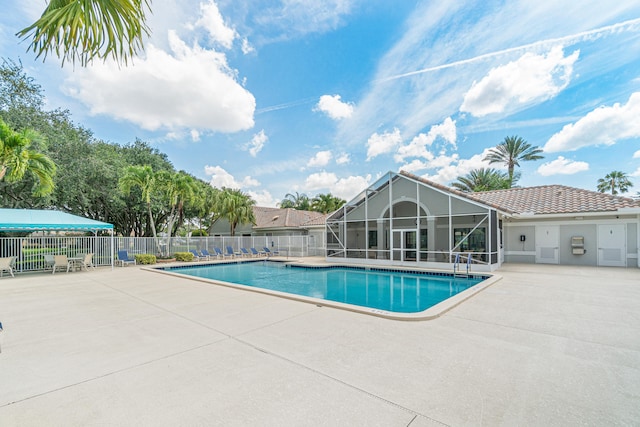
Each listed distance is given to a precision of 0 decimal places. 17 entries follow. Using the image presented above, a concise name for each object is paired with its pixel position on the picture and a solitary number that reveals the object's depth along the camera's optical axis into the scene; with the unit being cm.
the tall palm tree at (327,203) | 3356
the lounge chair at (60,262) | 1330
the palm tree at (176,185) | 1905
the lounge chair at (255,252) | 2288
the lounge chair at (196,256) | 1992
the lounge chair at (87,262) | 1440
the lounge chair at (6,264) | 1209
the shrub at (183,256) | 1886
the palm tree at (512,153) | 2798
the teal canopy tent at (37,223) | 1217
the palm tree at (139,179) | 1841
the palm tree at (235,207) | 2488
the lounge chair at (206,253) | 2042
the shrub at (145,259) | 1686
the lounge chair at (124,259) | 1609
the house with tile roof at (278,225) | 2423
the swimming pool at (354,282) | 891
